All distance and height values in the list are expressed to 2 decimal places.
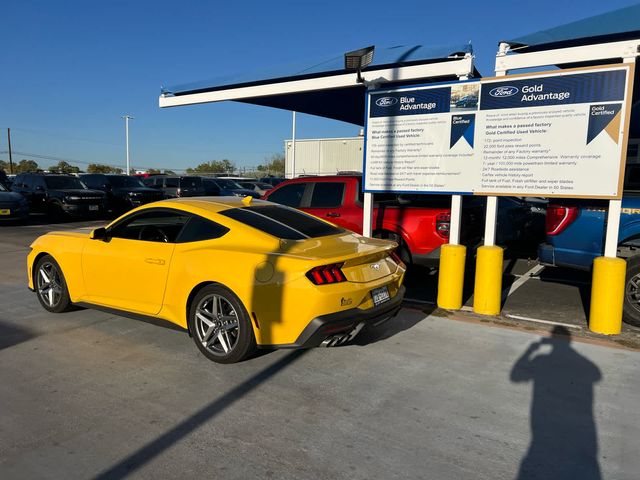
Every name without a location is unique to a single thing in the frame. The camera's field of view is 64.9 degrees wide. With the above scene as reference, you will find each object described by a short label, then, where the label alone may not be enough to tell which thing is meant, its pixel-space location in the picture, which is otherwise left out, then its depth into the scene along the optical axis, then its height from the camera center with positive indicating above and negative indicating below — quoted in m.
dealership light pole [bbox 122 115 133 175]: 50.65 +4.29
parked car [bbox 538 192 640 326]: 5.71 -0.55
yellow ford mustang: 4.05 -0.83
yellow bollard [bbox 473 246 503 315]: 6.02 -1.11
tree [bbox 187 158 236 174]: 91.06 +2.44
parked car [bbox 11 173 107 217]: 17.50 -0.67
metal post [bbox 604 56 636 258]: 5.36 -0.38
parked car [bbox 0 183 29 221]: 14.96 -0.96
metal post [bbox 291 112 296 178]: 30.95 +1.54
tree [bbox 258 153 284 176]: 79.11 +2.49
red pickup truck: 7.04 -0.39
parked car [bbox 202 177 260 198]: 23.31 -0.39
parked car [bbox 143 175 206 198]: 21.75 -0.33
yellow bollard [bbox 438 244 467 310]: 6.25 -1.11
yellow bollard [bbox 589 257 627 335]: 5.34 -1.09
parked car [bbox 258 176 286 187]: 31.66 +0.07
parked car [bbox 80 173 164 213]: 19.47 -0.52
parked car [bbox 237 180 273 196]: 28.55 -0.26
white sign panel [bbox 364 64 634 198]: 5.38 +0.62
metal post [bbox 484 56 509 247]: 6.19 -0.41
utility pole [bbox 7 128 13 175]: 66.88 +4.90
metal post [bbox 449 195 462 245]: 6.38 -0.42
